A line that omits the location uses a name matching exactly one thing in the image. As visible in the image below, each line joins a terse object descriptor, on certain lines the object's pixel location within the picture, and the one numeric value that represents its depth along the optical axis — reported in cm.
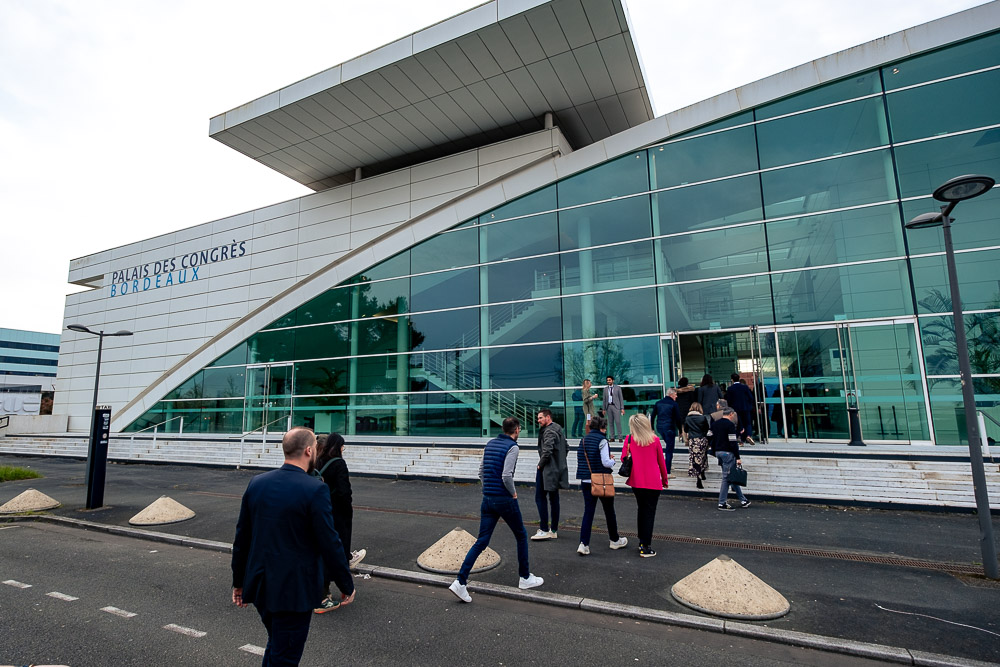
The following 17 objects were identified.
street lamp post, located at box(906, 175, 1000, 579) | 614
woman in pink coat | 691
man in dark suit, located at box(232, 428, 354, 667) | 304
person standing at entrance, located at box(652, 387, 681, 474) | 1160
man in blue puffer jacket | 566
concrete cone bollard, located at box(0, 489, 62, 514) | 1101
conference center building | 1361
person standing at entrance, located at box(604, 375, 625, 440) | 1482
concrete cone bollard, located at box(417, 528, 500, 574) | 666
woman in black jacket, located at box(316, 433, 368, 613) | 595
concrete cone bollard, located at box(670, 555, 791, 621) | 511
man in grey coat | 786
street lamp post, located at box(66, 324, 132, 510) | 1137
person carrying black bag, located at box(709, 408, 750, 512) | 955
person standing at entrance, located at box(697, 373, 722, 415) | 1257
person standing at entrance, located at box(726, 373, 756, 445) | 1306
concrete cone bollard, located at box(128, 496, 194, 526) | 977
